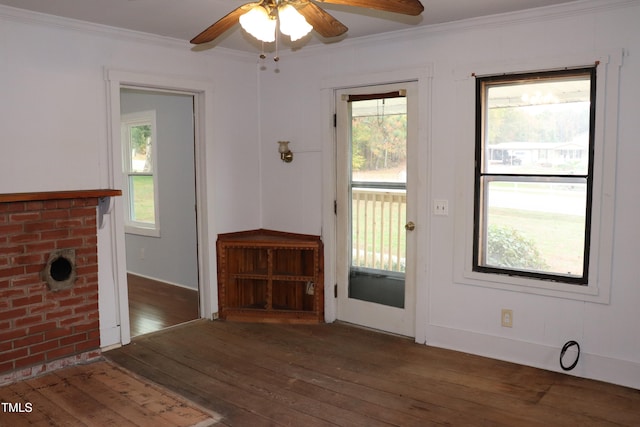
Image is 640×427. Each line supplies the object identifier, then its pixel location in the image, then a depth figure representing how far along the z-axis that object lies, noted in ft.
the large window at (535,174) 10.96
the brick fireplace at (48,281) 10.96
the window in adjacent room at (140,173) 19.42
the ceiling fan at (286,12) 7.15
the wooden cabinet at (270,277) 15.07
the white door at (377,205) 13.47
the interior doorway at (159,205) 17.79
